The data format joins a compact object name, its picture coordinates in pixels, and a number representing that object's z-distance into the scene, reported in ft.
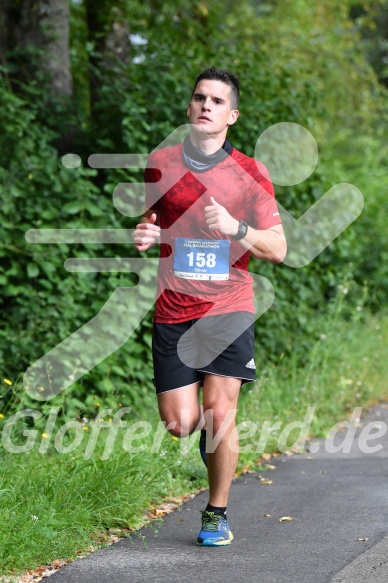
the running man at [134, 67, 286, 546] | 34.65
